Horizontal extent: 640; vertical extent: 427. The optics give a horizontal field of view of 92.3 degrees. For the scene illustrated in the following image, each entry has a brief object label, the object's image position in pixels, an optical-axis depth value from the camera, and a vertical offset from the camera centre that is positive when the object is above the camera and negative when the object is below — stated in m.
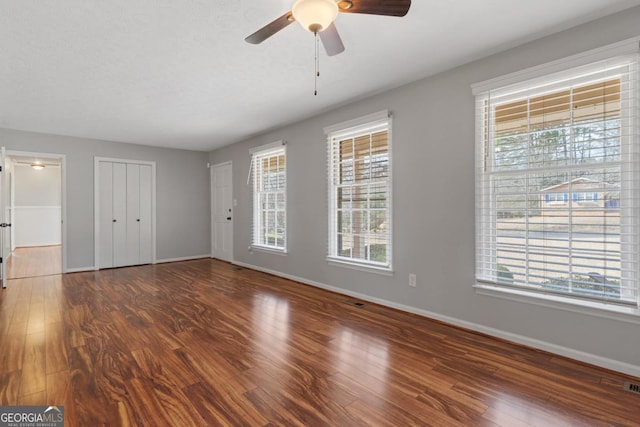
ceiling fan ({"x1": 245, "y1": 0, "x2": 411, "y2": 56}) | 1.65 +1.11
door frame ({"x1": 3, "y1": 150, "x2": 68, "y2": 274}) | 5.54 +0.12
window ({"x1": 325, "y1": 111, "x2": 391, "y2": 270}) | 3.69 +0.26
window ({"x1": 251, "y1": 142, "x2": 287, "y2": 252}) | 5.23 +0.28
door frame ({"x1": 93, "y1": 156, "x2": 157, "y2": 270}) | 5.85 +0.13
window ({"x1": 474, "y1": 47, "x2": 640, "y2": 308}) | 2.18 +0.22
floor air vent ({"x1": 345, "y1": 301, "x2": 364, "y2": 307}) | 3.66 -1.11
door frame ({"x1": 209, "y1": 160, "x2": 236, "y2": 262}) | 7.17 +0.25
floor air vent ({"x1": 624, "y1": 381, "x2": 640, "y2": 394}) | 1.94 -1.13
